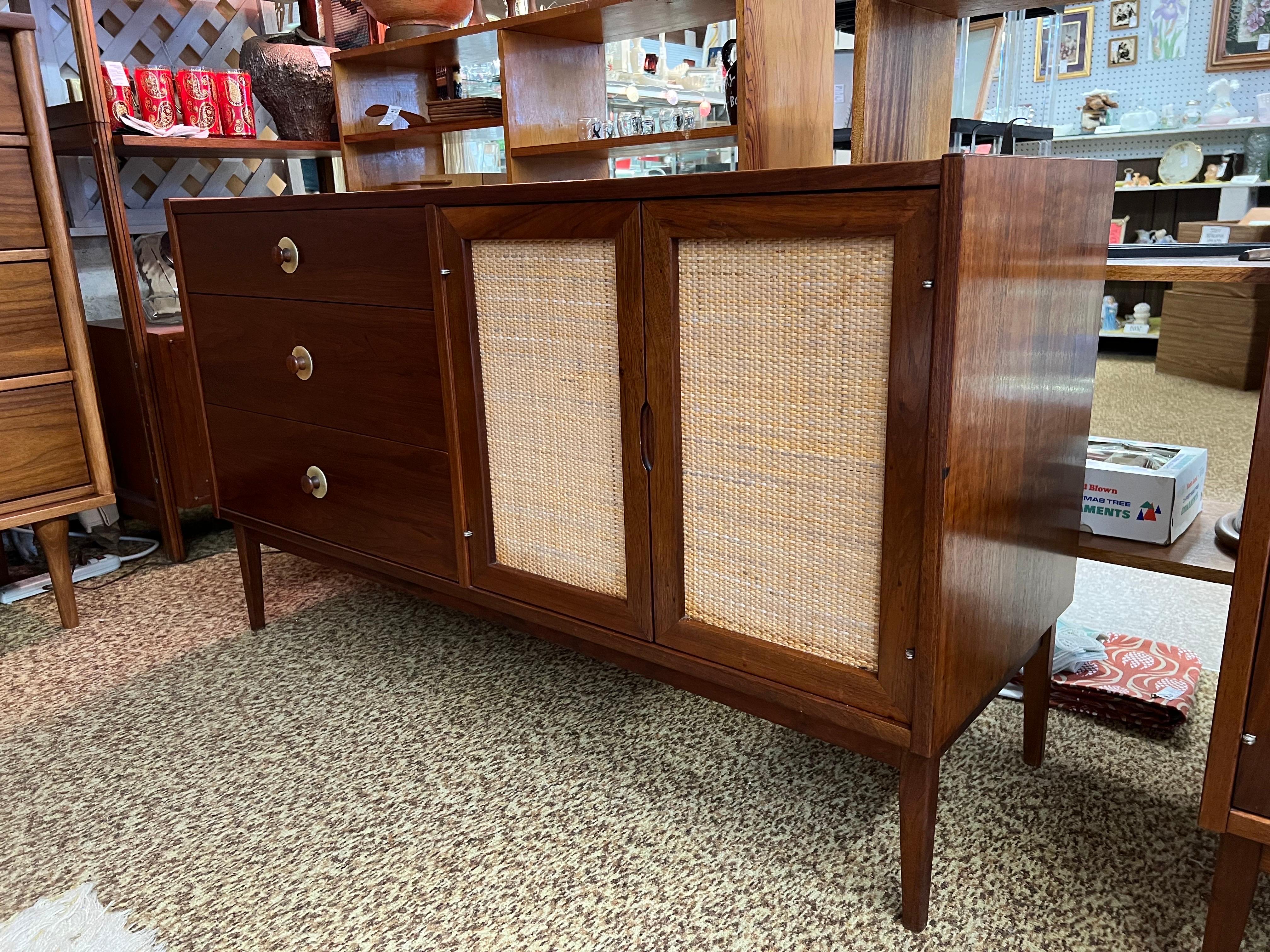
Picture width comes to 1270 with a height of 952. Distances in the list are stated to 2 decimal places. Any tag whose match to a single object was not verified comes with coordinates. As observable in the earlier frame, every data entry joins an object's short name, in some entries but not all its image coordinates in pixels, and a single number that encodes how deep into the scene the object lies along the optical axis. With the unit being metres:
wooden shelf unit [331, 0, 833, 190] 1.46
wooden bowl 1.96
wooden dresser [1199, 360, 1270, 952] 0.82
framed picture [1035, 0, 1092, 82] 4.74
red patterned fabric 1.41
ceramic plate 4.41
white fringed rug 1.07
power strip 2.07
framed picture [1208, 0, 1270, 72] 4.26
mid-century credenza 0.90
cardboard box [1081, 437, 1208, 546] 1.18
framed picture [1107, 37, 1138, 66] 4.63
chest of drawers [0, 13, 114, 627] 1.70
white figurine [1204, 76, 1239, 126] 4.27
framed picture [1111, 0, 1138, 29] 4.57
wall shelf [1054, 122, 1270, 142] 4.20
